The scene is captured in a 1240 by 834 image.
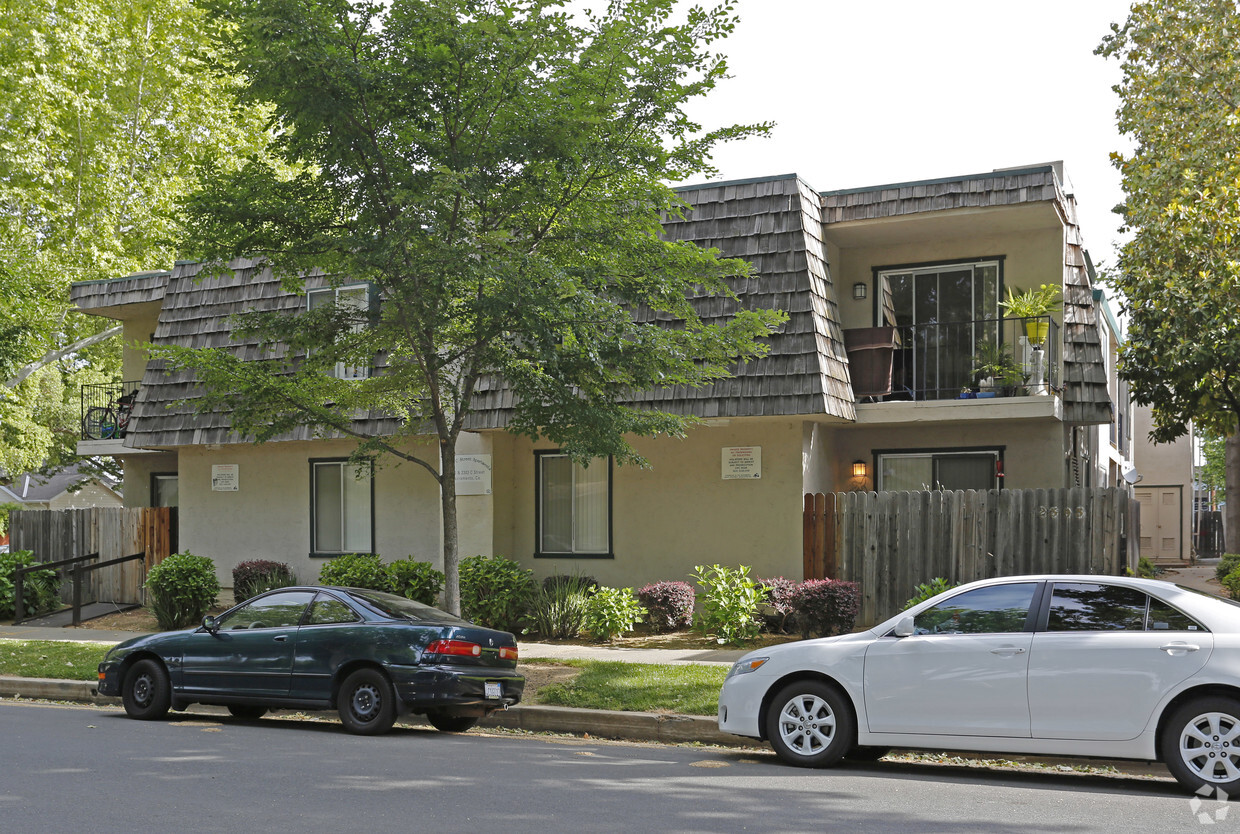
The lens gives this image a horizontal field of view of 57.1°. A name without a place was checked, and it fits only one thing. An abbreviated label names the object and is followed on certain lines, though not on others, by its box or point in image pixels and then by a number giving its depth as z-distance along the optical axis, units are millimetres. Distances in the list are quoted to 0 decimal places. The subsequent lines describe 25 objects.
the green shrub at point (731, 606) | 14203
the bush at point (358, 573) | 16797
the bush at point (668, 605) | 15289
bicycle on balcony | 21906
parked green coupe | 9711
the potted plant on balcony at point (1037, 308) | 15422
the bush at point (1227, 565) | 19031
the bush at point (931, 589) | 13633
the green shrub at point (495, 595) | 15852
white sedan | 7199
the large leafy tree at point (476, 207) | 10828
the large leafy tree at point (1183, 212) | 16344
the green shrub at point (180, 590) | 17250
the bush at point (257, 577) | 18203
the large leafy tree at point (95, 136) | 24781
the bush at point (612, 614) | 14922
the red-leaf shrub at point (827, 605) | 14188
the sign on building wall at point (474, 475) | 17141
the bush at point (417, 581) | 16641
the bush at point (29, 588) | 19234
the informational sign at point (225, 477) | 19891
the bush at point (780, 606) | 14586
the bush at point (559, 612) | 15406
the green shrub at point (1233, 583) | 16741
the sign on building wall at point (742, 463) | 16094
